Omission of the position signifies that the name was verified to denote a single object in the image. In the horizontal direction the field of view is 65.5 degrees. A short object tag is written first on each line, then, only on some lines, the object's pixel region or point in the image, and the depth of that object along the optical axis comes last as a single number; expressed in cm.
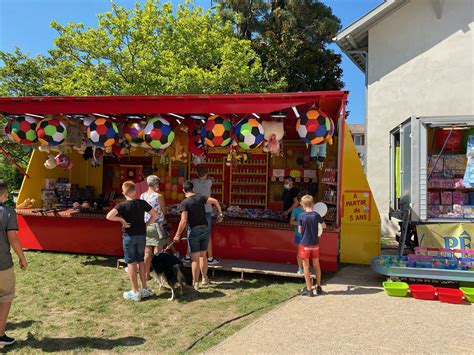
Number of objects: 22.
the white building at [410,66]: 1148
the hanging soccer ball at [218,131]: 645
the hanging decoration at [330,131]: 626
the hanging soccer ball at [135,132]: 688
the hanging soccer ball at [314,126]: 618
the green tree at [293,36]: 1906
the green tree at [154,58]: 1681
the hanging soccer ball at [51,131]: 692
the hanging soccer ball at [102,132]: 690
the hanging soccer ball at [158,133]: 663
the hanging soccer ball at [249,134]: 632
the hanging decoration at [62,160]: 869
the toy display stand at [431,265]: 600
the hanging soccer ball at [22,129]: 711
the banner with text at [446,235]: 672
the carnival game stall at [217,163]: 650
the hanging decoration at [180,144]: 757
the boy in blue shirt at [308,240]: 566
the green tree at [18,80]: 1917
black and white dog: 544
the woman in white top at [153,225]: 610
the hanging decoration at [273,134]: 669
